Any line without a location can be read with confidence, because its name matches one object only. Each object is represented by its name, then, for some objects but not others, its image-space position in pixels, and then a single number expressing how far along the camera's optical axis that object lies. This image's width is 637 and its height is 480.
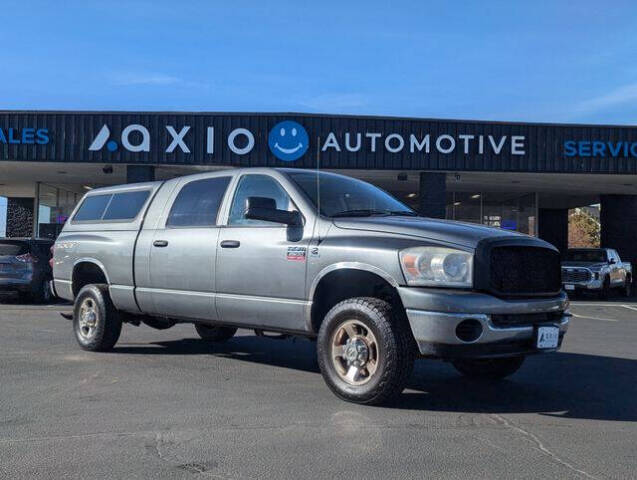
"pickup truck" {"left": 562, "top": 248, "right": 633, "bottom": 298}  19.09
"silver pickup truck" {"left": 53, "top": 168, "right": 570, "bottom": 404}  4.98
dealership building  18.75
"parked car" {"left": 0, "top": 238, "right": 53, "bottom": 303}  14.34
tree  49.09
